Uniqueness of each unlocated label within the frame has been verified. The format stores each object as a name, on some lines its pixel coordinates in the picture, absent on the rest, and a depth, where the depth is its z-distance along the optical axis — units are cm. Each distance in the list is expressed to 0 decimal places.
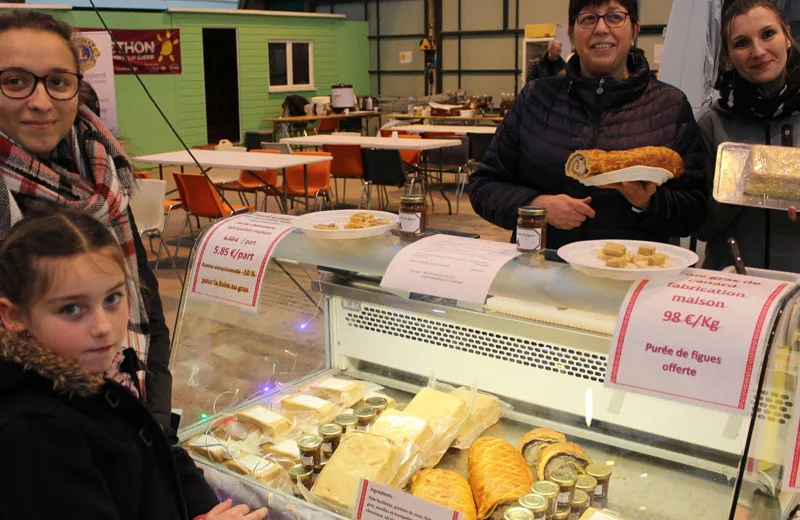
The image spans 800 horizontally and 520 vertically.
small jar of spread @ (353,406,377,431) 184
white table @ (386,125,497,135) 1078
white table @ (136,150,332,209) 693
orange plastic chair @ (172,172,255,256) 635
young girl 111
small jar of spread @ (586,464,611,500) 151
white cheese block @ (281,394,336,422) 193
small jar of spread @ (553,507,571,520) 146
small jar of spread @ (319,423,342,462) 175
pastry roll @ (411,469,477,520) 151
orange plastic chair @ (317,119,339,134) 1464
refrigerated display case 139
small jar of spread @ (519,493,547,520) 142
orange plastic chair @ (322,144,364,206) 915
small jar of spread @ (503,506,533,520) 138
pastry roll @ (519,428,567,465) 168
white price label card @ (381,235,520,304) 151
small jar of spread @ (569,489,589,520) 149
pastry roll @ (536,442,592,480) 158
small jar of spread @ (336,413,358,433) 183
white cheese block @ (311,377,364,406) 199
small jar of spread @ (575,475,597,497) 150
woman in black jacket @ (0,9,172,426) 151
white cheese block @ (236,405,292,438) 188
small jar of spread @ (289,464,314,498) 166
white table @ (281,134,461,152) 870
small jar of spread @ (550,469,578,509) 149
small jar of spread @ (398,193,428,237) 178
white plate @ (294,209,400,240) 180
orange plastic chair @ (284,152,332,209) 805
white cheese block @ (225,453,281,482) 171
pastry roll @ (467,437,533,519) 153
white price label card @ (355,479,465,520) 133
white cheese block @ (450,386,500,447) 179
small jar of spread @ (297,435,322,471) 170
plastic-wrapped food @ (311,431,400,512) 156
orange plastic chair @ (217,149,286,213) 787
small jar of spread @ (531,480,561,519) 146
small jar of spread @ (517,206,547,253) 159
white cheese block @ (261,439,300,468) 177
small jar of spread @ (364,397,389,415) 190
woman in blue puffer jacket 198
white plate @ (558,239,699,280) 138
